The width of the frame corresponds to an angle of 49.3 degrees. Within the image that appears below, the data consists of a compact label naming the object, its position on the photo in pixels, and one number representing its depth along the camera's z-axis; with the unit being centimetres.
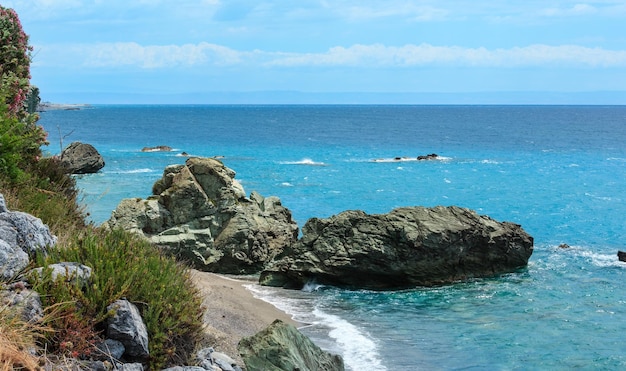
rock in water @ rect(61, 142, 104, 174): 5812
